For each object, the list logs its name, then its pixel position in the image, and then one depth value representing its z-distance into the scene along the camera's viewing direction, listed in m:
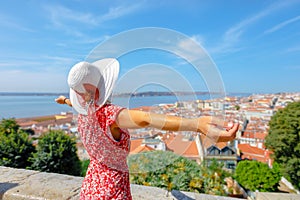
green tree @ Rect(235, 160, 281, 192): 12.27
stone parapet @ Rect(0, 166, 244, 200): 1.51
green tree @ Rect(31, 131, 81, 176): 4.69
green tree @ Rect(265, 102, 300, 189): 11.70
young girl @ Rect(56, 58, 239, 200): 0.70
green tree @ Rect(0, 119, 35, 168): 4.58
